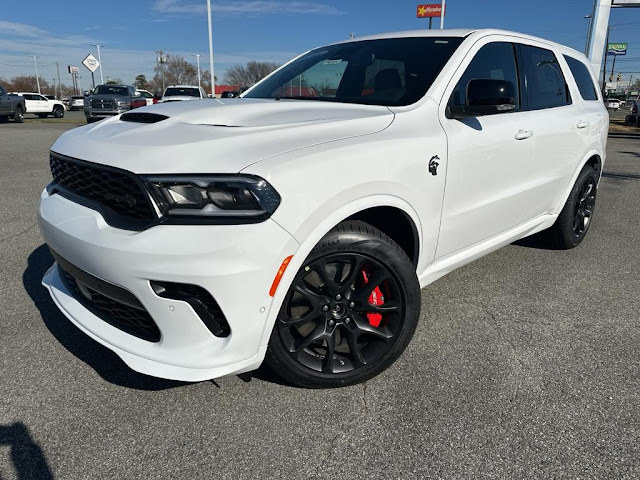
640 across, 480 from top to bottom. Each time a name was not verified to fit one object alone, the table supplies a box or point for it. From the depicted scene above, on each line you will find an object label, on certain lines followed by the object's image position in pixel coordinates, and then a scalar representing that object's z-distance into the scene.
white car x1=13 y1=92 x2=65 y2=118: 30.08
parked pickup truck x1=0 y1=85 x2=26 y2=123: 22.30
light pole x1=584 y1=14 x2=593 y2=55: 18.54
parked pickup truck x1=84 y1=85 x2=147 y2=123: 20.53
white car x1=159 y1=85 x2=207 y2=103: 21.16
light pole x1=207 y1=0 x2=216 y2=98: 27.69
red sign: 31.20
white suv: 1.81
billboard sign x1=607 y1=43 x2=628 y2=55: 59.56
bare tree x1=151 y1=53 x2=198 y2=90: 75.88
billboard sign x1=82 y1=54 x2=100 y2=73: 34.81
